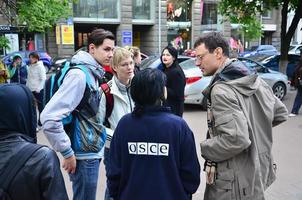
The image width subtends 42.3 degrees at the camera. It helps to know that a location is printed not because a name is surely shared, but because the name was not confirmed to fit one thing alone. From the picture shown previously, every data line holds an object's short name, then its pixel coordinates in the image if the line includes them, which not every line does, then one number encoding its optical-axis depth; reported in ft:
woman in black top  19.69
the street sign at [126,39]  88.97
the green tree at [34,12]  31.12
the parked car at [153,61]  35.42
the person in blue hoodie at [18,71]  32.63
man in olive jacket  7.97
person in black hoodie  6.03
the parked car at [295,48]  74.02
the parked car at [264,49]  82.53
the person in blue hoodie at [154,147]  7.59
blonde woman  10.84
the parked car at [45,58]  76.71
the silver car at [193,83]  34.65
